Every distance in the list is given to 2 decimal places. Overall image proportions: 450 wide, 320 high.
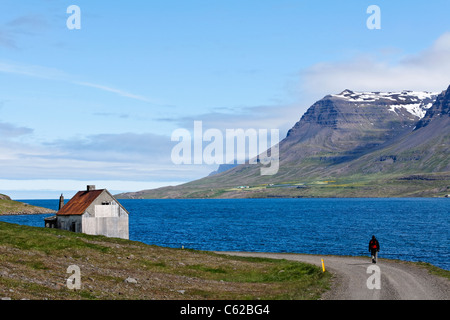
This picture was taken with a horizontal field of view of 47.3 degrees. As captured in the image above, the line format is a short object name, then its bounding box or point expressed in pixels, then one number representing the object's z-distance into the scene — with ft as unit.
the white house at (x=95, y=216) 279.28
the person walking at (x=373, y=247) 192.75
